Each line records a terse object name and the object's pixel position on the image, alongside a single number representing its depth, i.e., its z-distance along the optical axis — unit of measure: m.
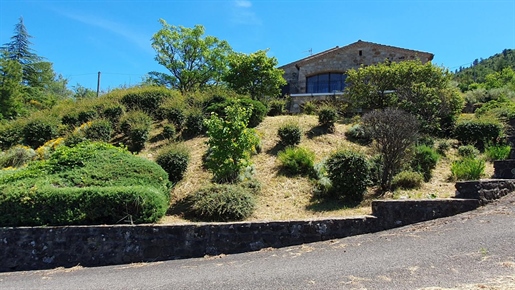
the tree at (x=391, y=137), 8.02
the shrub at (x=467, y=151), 10.32
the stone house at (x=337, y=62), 21.61
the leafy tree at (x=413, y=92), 11.87
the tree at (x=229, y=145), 8.65
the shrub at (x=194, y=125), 12.80
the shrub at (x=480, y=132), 10.96
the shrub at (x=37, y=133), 13.92
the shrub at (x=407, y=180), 8.27
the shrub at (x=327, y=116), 12.24
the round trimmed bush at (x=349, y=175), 7.87
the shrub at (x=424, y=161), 9.04
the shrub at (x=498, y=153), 9.63
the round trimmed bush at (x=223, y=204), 7.18
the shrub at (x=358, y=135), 11.58
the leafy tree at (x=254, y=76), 19.08
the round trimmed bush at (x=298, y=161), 9.63
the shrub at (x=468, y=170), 8.11
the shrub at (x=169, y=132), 12.70
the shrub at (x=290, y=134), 11.23
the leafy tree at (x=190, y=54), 28.27
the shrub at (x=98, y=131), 12.65
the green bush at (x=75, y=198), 6.18
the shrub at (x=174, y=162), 9.38
